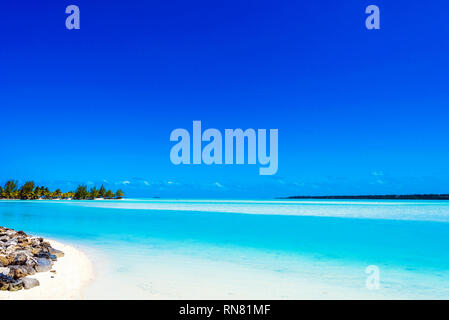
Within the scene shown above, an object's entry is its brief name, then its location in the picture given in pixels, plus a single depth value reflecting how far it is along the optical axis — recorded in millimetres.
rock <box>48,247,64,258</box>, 9570
